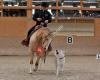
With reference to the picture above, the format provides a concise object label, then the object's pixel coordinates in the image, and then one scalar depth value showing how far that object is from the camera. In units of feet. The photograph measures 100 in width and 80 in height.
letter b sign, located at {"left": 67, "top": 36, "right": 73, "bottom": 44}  66.49
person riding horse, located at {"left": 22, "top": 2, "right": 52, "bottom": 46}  49.74
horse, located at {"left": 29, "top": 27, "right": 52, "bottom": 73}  46.91
